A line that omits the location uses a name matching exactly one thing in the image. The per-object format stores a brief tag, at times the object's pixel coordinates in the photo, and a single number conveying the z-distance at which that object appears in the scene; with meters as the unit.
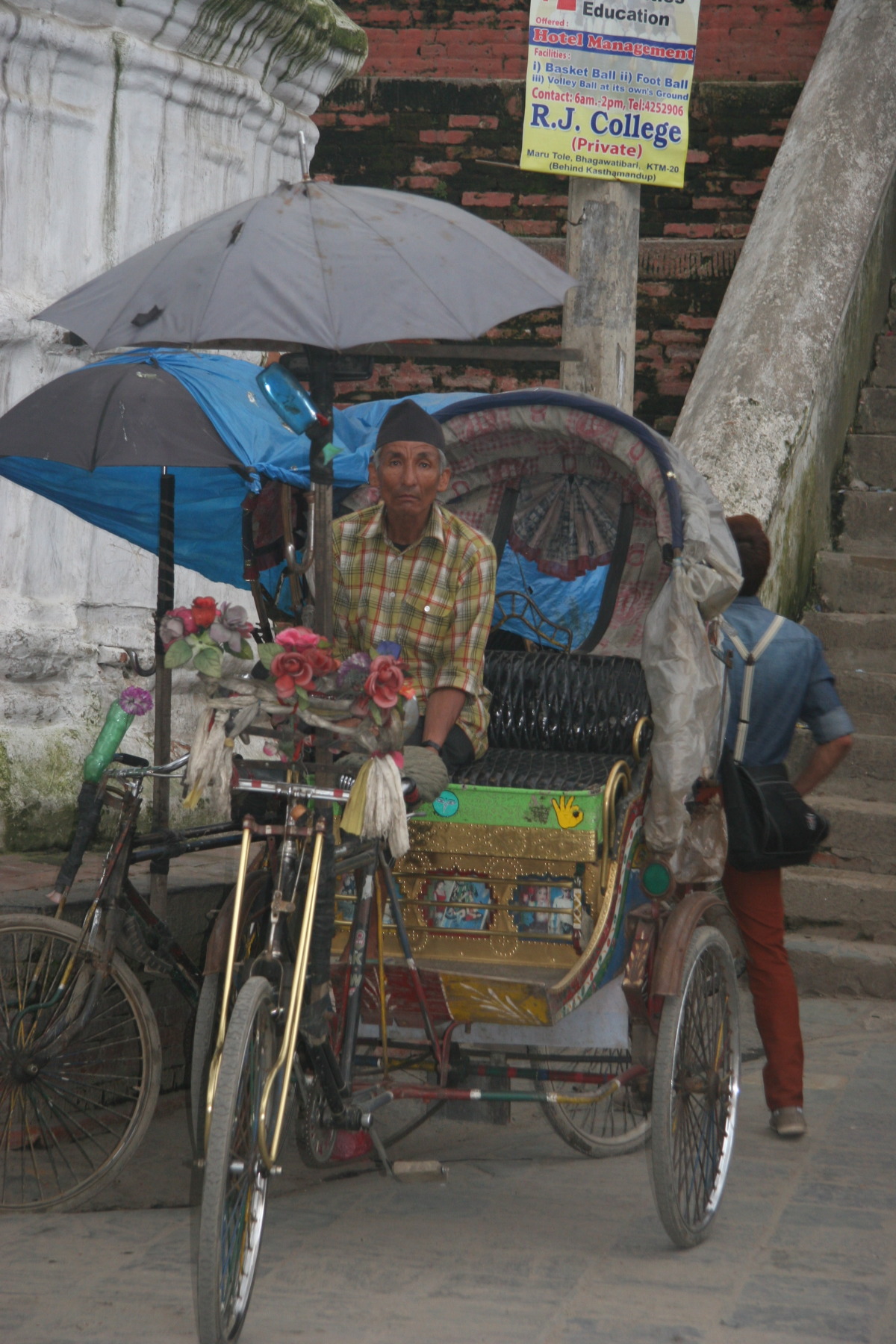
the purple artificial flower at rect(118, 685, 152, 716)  8.75
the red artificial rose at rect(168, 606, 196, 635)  7.65
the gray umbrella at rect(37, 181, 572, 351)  7.05
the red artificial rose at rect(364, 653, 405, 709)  7.20
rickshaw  7.16
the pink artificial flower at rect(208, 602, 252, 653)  7.60
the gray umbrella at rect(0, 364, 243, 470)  8.70
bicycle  8.47
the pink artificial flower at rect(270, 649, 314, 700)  7.26
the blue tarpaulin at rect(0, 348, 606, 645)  9.20
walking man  9.96
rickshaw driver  8.82
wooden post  12.14
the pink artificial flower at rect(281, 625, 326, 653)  7.31
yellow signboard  11.52
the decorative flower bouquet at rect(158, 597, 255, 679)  7.51
